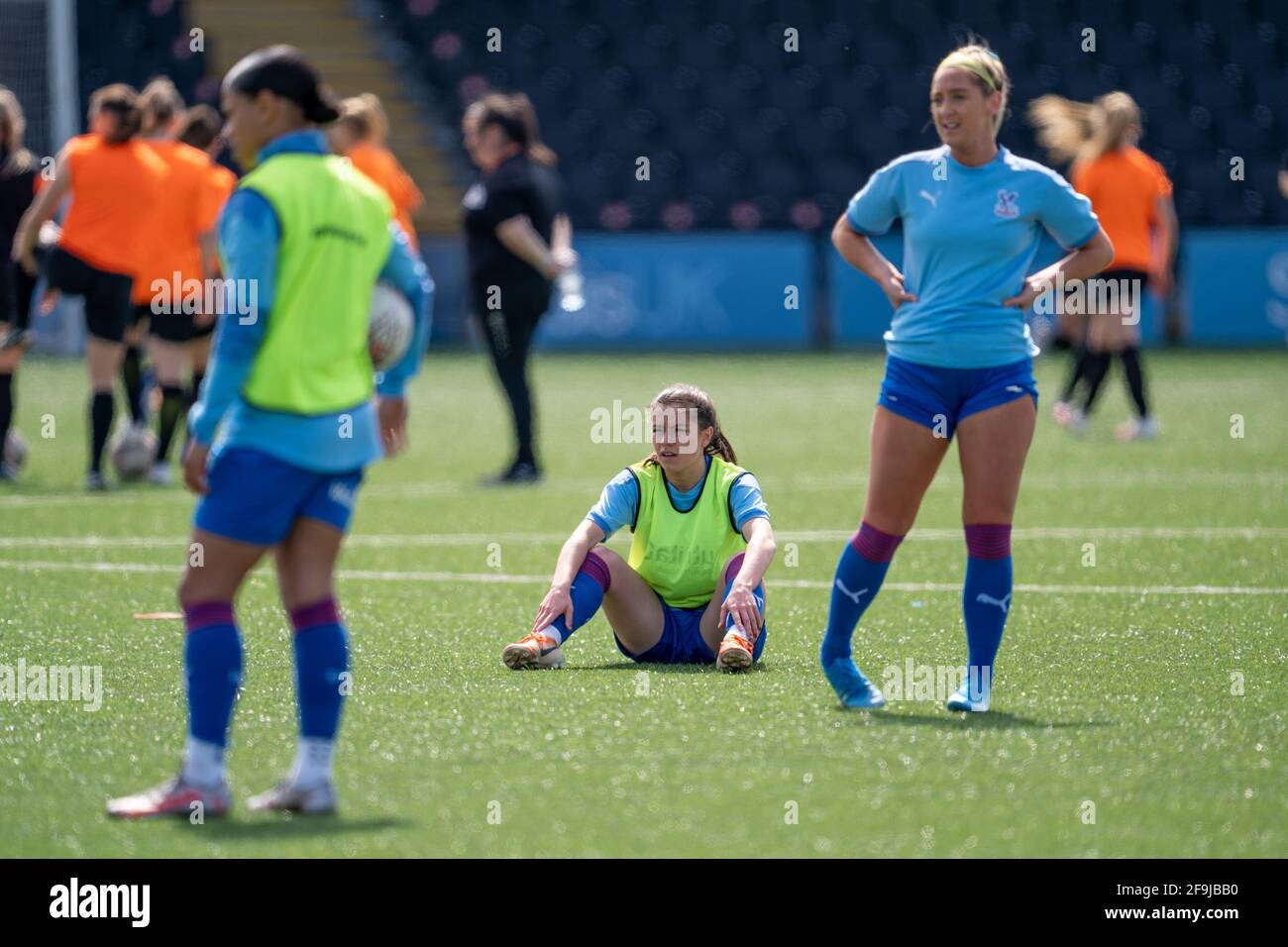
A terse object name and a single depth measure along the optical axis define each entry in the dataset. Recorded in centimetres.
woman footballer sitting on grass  1255
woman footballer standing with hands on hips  1124
